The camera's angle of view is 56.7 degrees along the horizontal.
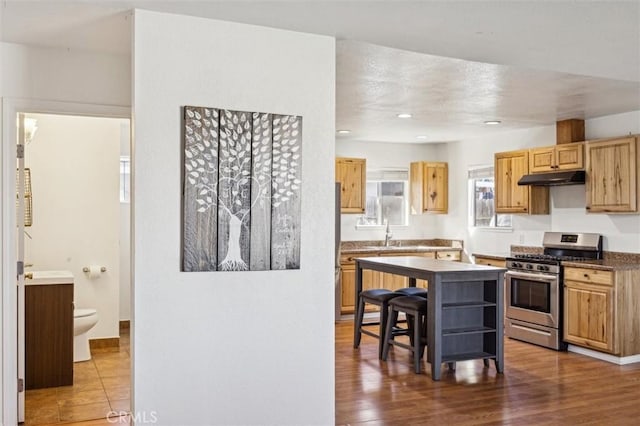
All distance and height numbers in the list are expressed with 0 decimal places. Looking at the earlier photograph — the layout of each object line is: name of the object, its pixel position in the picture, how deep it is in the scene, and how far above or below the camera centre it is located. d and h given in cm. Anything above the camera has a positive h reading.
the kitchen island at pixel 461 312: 479 -81
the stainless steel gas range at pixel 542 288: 580 -72
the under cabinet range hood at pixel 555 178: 591 +40
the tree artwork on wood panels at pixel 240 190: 308 +14
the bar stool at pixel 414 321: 497 -93
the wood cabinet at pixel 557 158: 600 +63
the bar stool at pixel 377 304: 555 -87
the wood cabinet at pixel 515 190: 661 +31
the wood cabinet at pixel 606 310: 526 -84
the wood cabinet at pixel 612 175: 546 +40
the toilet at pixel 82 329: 519 -100
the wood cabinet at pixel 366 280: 735 -81
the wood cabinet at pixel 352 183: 771 +44
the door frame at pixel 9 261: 359 -27
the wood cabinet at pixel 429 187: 831 +42
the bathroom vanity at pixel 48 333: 452 -90
